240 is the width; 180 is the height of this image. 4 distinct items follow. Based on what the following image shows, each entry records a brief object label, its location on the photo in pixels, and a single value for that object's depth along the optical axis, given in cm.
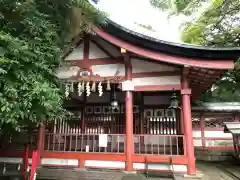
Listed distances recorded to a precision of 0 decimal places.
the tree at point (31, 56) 482
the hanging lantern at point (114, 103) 943
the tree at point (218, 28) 1181
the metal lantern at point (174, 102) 875
